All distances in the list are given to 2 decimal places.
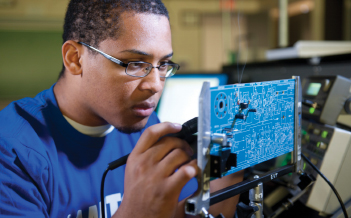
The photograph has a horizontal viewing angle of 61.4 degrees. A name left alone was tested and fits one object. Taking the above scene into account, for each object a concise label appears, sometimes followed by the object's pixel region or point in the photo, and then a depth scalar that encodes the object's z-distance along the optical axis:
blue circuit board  0.59
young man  0.73
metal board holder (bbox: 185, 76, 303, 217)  0.53
